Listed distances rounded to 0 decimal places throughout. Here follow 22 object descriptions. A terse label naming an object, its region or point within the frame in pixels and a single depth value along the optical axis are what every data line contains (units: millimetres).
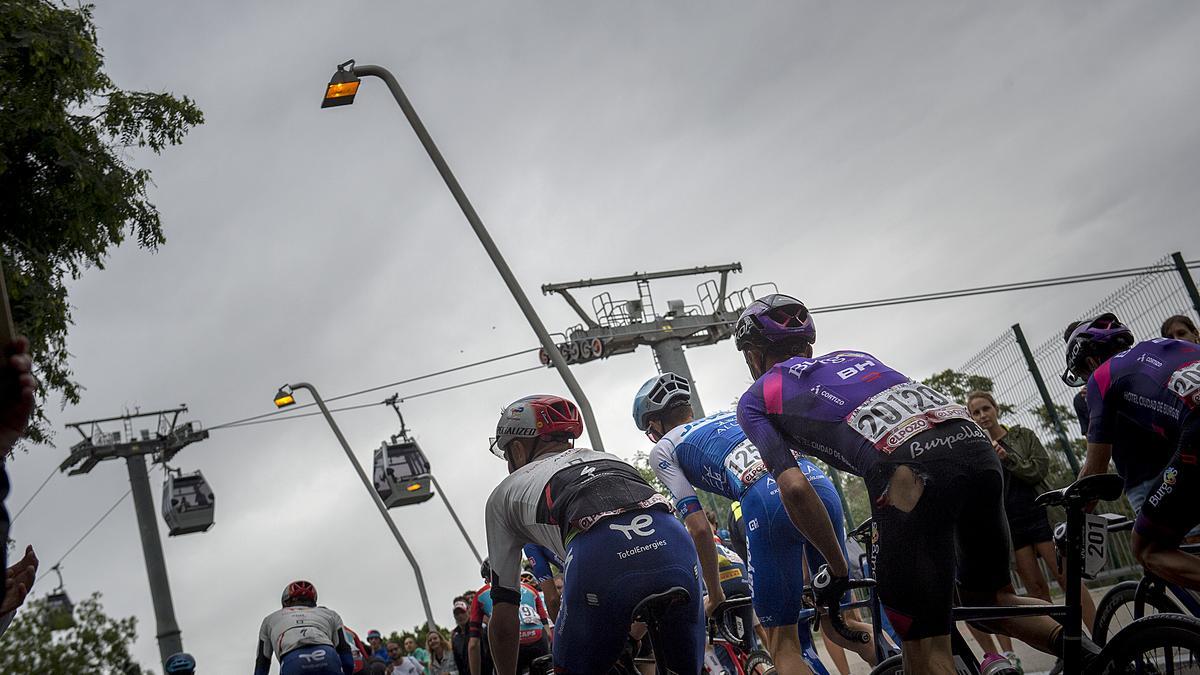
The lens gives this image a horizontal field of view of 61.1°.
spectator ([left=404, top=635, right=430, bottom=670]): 21250
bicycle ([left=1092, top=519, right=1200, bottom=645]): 4949
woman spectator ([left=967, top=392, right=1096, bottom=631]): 7352
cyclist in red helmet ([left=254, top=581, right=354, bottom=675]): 8648
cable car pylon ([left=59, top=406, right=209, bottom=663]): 31994
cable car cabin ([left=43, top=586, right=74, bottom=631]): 30328
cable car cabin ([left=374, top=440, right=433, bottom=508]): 30922
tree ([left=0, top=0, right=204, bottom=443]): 12664
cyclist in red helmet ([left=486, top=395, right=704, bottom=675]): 4105
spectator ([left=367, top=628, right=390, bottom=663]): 19281
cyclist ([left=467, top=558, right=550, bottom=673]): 8102
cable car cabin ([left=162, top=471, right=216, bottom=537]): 34188
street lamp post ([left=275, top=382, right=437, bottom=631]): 27875
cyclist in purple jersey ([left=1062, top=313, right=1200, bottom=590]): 4480
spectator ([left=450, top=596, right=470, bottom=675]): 12633
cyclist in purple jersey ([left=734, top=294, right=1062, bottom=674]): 3500
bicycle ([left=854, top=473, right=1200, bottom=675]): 3291
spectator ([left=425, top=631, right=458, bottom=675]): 17406
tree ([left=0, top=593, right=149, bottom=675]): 27688
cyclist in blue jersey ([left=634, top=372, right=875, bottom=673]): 5457
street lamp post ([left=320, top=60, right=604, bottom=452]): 12992
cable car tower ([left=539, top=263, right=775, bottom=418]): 41812
